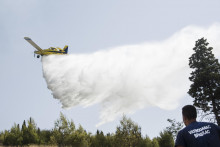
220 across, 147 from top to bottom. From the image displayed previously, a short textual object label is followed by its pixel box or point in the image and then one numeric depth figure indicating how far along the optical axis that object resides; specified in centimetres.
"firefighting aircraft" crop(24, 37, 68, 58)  4694
